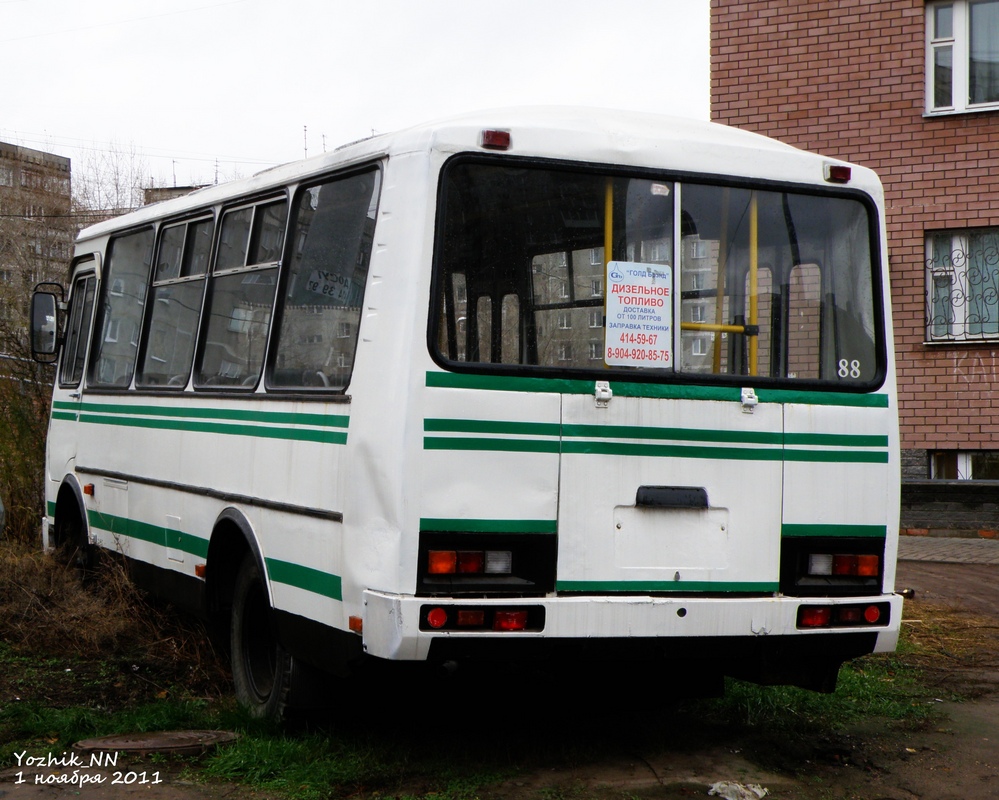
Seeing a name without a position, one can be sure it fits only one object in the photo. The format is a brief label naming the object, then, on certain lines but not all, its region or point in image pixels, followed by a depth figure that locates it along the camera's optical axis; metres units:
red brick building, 16.00
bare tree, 47.38
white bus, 5.33
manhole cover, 5.93
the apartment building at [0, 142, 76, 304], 47.97
